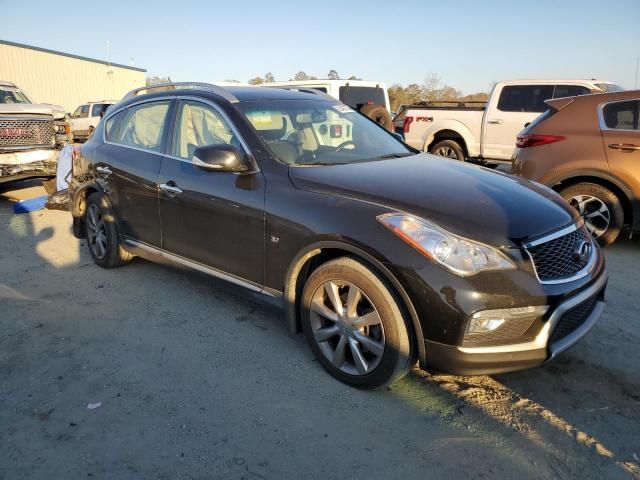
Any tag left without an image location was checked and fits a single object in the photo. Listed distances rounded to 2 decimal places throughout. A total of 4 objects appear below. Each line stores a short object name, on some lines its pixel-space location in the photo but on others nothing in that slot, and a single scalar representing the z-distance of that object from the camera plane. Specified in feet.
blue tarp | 24.93
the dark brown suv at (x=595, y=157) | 17.10
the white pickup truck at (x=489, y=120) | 30.48
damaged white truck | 26.23
